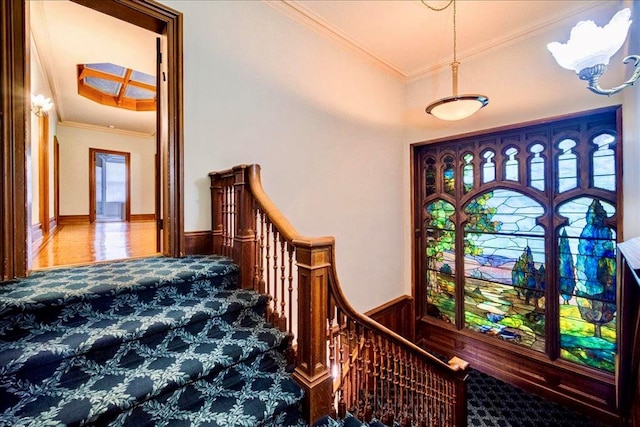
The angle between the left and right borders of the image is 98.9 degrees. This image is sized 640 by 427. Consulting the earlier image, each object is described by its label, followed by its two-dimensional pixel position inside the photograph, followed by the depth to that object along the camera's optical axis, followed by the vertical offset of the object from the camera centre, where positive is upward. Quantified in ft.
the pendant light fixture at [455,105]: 7.52 +3.10
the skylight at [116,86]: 13.60 +7.28
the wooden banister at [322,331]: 4.82 -2.26
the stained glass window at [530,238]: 8.95 -0.99
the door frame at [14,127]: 5.41 +1.80
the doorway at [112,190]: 24.29 +2.46
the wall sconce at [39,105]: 11.12 +4.61
